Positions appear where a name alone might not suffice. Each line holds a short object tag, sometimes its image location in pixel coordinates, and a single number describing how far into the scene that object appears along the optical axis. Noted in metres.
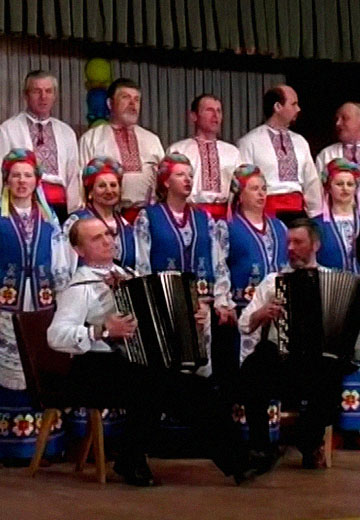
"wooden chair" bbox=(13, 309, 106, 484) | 7.85
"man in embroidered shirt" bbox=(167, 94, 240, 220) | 9.89
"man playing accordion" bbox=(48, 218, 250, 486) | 7.31
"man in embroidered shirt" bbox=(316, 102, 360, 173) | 10.38
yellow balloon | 11.23
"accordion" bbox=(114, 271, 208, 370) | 7.18
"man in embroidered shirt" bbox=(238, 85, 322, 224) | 10.14
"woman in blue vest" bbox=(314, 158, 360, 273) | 9.53
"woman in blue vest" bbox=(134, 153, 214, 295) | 9.07
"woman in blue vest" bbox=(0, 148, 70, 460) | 8.66
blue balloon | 10.78
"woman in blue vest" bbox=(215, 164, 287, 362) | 9.19
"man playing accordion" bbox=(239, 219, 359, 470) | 7.65
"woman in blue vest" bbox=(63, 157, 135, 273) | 8.97
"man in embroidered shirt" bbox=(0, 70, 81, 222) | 9.47
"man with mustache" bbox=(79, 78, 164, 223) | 9.69
